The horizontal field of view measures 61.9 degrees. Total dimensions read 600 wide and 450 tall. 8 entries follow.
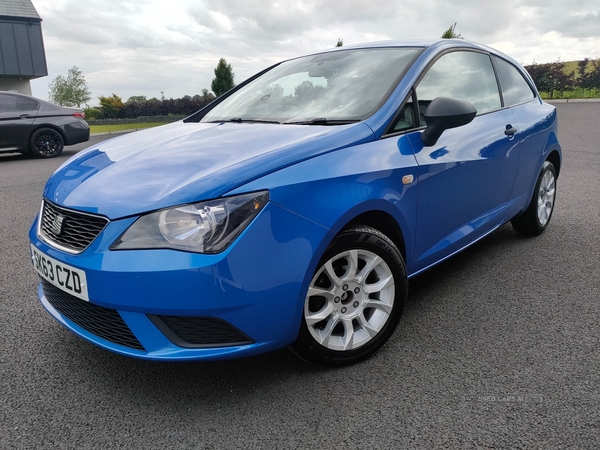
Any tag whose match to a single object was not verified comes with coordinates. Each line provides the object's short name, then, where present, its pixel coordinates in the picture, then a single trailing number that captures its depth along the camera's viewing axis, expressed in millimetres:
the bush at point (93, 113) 35812
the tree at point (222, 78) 34594
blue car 1829
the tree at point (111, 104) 33844
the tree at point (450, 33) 23472
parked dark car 9984
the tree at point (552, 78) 24047
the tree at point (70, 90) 52319
